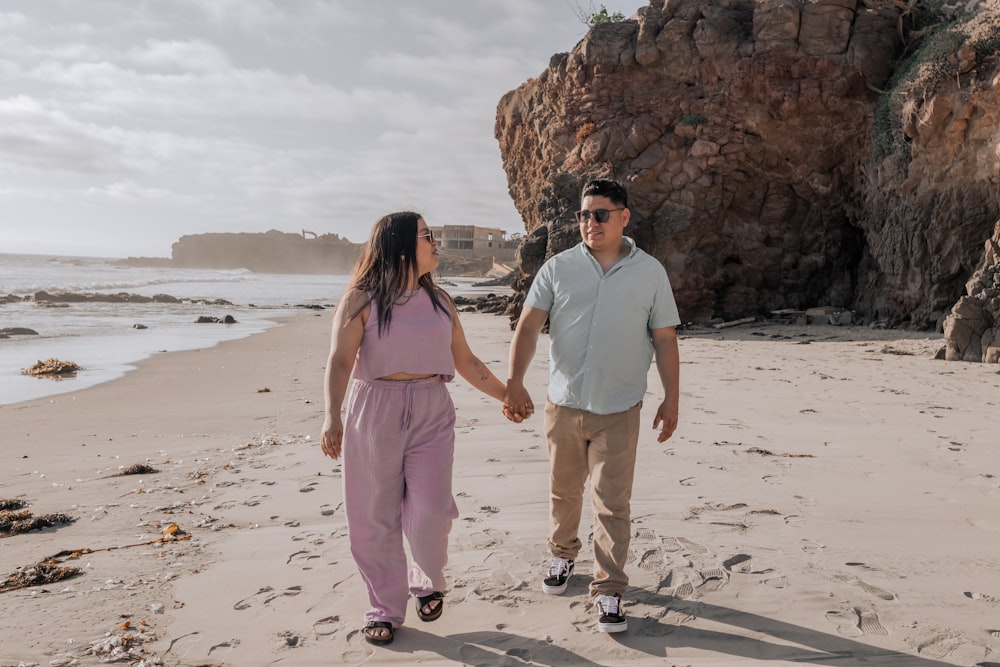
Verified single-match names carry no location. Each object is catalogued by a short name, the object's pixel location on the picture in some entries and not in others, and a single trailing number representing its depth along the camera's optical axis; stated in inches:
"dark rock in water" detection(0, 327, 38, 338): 648.4
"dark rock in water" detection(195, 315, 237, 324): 858.9
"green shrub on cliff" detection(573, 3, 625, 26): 825.5
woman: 116.6
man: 124.0
